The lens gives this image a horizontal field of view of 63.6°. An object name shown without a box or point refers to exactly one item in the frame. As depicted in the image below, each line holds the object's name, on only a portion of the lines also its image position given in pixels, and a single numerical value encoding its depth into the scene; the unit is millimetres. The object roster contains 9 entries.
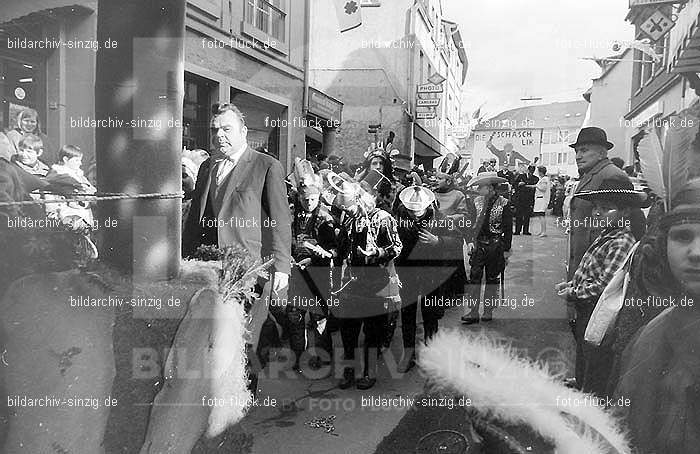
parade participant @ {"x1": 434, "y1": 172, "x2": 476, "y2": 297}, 3677
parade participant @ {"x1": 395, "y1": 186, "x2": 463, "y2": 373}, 3605
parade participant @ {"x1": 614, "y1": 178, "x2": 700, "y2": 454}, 1848
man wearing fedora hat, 2111
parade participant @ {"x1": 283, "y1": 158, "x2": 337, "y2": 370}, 2922
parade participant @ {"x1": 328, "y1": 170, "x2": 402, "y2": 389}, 3324
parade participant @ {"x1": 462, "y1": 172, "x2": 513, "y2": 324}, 2996
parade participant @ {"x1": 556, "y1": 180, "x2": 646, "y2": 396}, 2051
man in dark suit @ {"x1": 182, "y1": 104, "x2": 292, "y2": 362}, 2447
